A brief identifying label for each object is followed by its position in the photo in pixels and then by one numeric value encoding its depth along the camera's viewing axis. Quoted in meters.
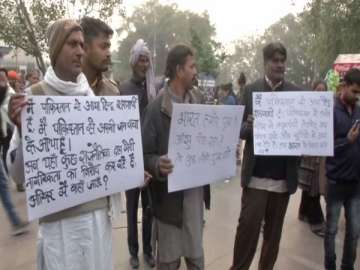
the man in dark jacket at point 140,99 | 3.79
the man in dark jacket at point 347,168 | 3.36
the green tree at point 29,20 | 10.27
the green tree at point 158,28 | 57.03
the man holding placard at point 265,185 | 3.23
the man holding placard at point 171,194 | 2.64
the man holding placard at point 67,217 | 1.98
